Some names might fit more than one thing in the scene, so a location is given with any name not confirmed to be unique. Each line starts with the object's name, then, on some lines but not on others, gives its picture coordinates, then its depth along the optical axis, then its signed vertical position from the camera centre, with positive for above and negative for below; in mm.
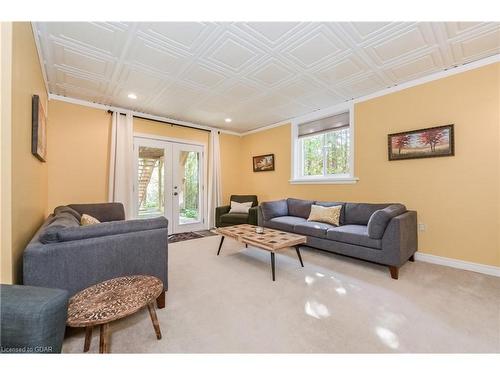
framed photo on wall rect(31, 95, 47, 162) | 1930 +568
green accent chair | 4487 -612
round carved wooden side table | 1157 -686
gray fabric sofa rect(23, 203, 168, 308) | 1390 -480
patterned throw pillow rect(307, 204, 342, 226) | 3418 -453
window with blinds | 3951 +808
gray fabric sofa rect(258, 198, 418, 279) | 2428 -597
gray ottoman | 832 -528
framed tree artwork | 2766 +601
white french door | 4453 +116
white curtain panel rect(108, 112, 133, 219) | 3932 +471
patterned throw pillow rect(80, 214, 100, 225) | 2370 -364
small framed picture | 5184 +608
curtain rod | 4305 +1422
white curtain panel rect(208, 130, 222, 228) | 5293 +212
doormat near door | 4274 -1019
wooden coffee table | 2451 -644
